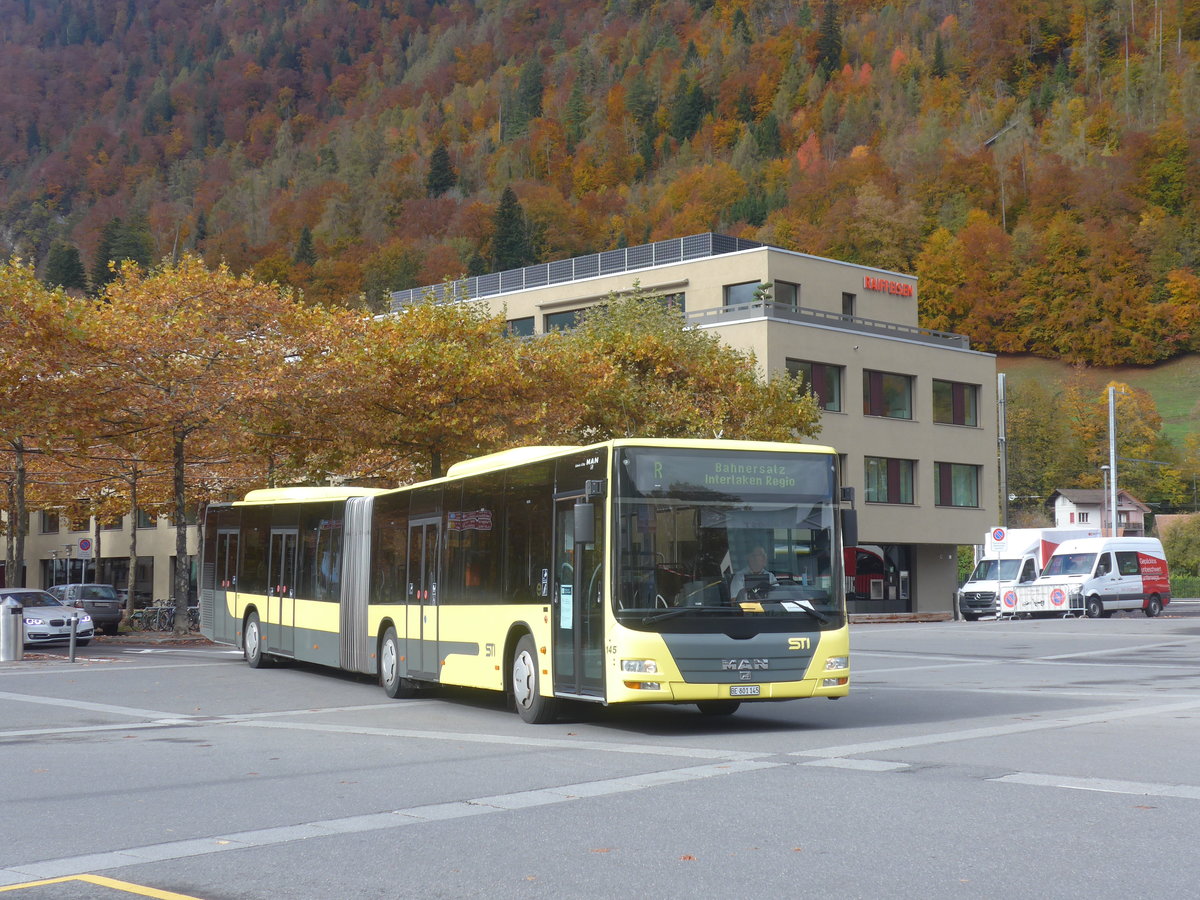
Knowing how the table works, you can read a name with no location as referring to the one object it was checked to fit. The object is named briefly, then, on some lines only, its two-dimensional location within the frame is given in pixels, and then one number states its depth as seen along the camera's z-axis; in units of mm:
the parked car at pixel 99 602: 40375
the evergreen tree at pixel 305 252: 134125
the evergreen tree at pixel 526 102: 179625
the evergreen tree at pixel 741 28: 174125
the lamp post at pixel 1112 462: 58162
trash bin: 26562
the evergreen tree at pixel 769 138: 154375
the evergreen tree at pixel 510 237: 125250
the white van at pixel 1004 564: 50531
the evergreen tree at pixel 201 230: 150500
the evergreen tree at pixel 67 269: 126000
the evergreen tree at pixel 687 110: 165625
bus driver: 13820
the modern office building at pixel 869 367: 54531
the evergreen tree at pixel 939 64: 158125
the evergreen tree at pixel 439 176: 166250
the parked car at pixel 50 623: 31688
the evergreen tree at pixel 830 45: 166250
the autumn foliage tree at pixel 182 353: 30500
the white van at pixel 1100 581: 47219
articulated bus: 13539
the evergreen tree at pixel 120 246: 133625
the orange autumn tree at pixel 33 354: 27250
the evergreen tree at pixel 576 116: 171875
